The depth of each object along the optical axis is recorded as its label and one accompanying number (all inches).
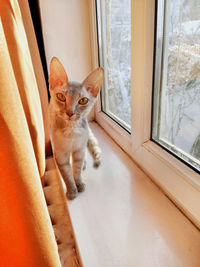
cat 24.8
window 21.2
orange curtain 9.5
